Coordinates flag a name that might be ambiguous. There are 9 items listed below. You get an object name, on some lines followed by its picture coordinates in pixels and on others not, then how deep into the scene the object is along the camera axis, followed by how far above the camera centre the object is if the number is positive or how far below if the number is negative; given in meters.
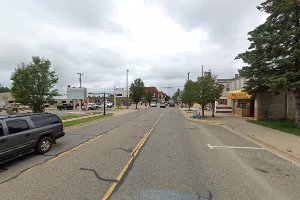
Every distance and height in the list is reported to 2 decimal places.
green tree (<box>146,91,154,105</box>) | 86.62 +2.51
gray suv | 8.11 -1.15
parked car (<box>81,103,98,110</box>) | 56.24 -0.96
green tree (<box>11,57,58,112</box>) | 17.81 +1.36
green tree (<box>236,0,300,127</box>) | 17.20 +3.95
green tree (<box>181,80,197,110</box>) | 30.66 +1.25
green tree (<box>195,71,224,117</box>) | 29.72 +1.75
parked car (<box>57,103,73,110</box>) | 57.92 -0.83
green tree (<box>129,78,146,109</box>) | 62.84 +3.28
